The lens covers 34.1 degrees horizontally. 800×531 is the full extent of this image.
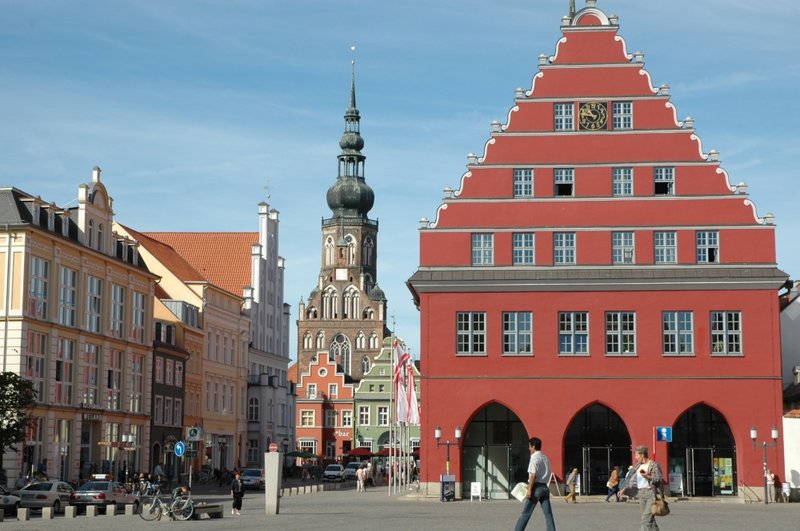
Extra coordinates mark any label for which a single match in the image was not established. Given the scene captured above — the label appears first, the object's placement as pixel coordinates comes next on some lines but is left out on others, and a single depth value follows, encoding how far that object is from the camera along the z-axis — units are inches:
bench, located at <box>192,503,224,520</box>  1489.5
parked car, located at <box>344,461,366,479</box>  3688.5
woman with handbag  893.2
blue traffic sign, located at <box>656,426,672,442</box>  2053.4
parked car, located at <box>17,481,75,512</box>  1749.5
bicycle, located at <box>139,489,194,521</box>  1464.1
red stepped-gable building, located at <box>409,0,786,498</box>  2082.9
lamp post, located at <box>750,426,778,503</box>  2020.2
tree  1931.6
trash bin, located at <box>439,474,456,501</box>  1995.6
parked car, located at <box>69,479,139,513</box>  1770.4
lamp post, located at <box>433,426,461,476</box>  2076.8
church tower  6058.1
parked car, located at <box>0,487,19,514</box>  1656.6
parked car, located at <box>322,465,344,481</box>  3609.7
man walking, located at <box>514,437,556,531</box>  871.7
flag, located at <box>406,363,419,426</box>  2214.6
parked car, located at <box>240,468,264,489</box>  2891.2
